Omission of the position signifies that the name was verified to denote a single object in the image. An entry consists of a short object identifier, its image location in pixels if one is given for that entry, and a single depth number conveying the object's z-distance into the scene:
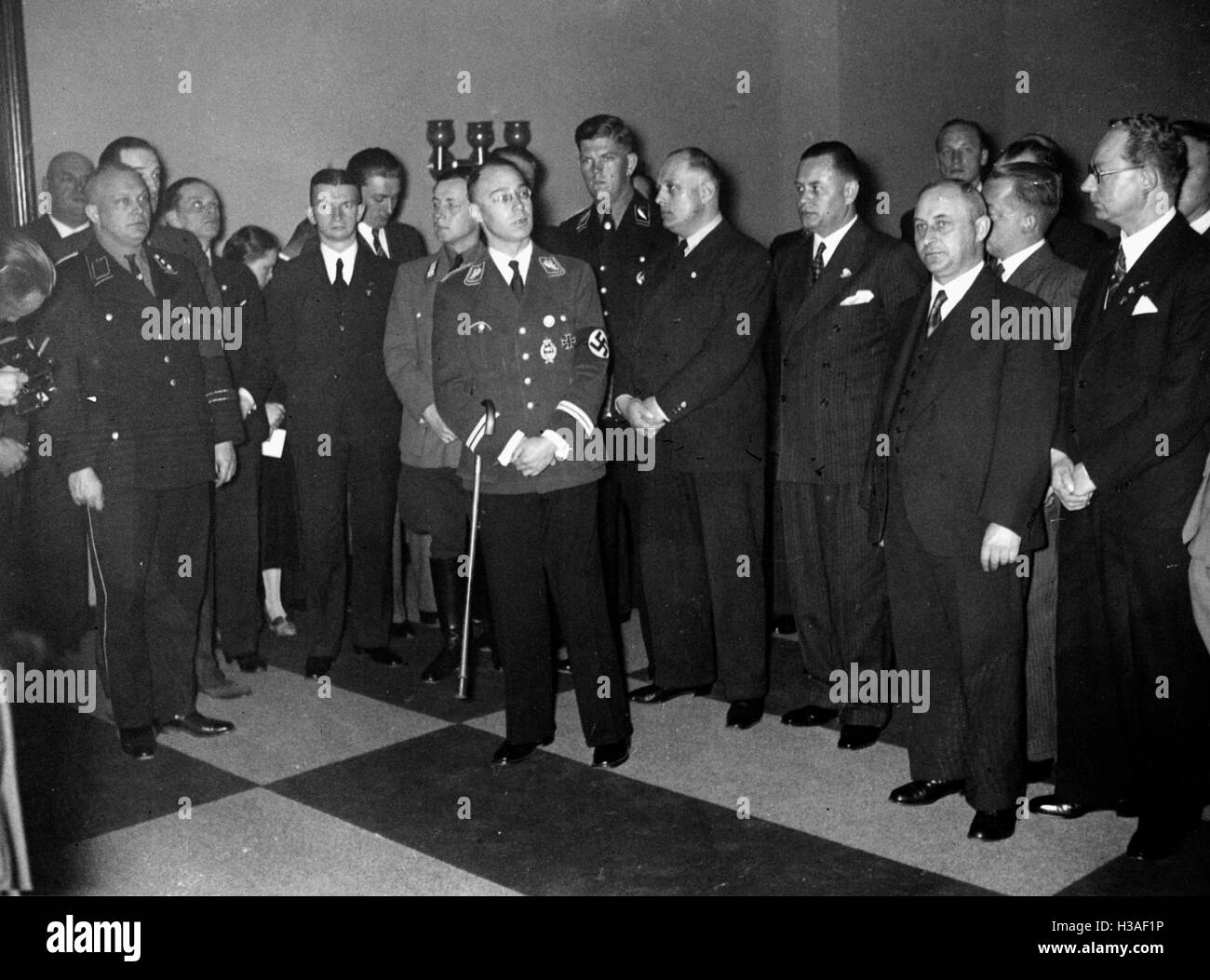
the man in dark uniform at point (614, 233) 4.34
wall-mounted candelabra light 6.26
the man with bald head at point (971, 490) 2.94
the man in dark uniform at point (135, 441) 3.61
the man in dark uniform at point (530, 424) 3.45
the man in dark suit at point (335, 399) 4.46
